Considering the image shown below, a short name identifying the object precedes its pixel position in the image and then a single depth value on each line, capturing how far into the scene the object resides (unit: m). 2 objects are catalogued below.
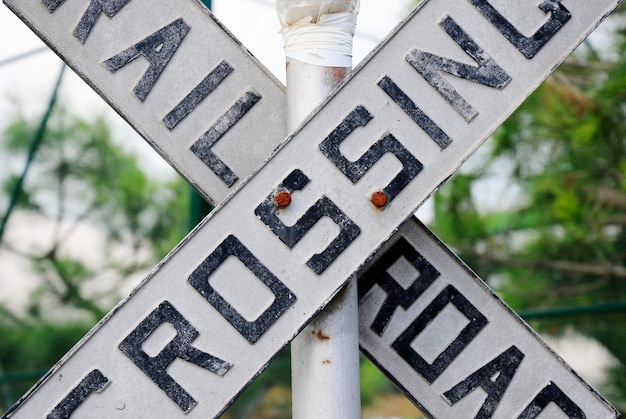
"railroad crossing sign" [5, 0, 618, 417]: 3.30
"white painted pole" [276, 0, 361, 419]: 3.35
